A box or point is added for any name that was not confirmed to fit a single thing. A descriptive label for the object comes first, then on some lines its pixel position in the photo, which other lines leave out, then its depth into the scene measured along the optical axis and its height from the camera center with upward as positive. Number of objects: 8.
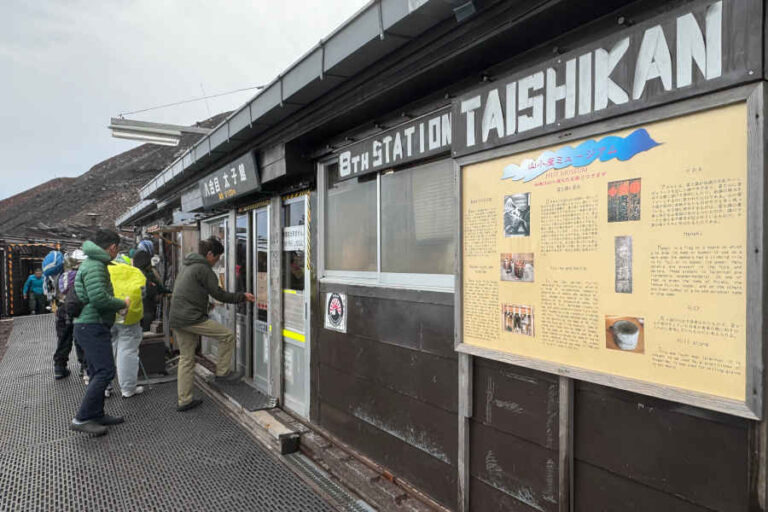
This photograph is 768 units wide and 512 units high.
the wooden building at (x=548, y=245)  1.69 +0.02
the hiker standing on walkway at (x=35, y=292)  13.91 -1.22
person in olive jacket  5.50 -0.73
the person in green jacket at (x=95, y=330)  4.69 -0.82
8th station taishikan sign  1.64 +0.74
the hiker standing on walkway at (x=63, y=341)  6.43 -1.27
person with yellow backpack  5.67 -0.96
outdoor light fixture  9.12 +2.45
